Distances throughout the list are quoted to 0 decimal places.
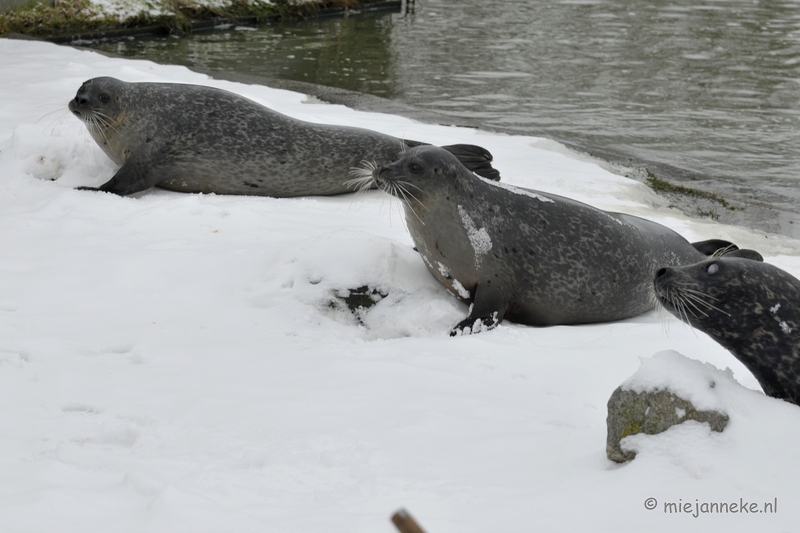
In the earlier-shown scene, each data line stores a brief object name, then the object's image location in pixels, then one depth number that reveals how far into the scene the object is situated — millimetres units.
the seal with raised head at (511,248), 8836
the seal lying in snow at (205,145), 11594
